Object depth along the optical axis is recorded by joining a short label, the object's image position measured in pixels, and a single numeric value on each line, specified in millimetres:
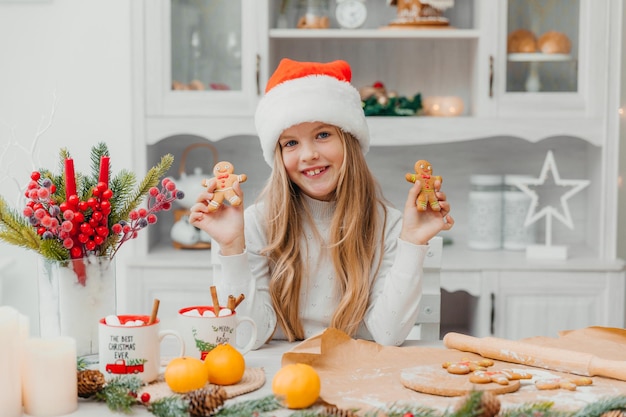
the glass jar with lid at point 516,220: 3109
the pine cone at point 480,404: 999
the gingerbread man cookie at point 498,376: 1190
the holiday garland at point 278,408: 1053
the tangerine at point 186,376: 1168
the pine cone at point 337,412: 1059
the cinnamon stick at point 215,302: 1313
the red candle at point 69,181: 1308
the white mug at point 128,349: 1214
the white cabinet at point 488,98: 2908
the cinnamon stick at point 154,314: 1219
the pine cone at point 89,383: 1176
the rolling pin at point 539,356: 1251
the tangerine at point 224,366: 1209
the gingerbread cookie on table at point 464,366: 1241
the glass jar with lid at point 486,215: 3113
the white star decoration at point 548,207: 2994
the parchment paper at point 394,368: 1144
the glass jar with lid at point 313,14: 3004
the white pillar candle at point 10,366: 1092
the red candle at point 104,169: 1352
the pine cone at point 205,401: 1075
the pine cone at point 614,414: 1056
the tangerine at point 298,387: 1114
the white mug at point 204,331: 1305
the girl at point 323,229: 1720
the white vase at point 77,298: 1316
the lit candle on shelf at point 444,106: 3037
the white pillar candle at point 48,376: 1122
